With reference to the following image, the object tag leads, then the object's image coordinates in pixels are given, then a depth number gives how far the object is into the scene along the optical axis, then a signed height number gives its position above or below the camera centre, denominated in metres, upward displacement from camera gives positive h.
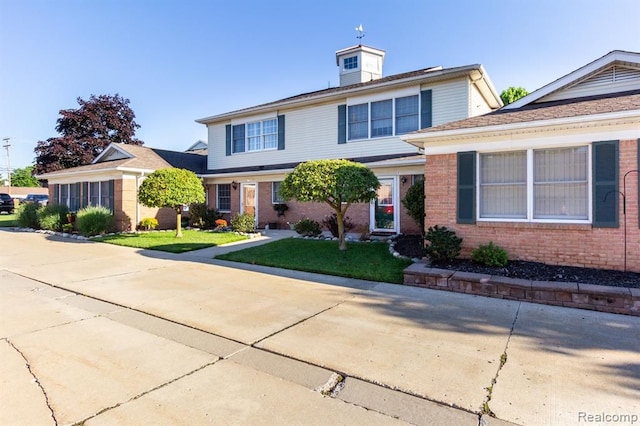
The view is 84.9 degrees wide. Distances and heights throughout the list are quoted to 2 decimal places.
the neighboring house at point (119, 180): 16.94 +1.57
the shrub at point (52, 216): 18.12 -0.33
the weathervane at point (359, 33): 20.85 +10.59
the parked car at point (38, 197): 40.07 +1.49
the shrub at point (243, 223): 15.50 -0.59
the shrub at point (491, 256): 7.27 -0.97
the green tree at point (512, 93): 28.76 +9.65
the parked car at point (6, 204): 35.56 +0.60
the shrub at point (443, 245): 7.74 -0.79
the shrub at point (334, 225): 13.07 -0.59
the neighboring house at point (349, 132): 13.32 +3.56
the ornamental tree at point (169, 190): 13.83 +0.80
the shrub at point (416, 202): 9.95 +0.22
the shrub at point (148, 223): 17.22 -0.66
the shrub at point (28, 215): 19.91 -0.30
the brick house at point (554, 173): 6.63 +0.78
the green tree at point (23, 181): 77.50 +6.51
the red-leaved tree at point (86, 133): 28.75 +6.78
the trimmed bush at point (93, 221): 15.55 -0.50
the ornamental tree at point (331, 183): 9.66 +0.76
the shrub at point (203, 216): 17.91 -0.32
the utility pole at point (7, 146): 54.44 +9.98
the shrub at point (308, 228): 13.65 -0.72
